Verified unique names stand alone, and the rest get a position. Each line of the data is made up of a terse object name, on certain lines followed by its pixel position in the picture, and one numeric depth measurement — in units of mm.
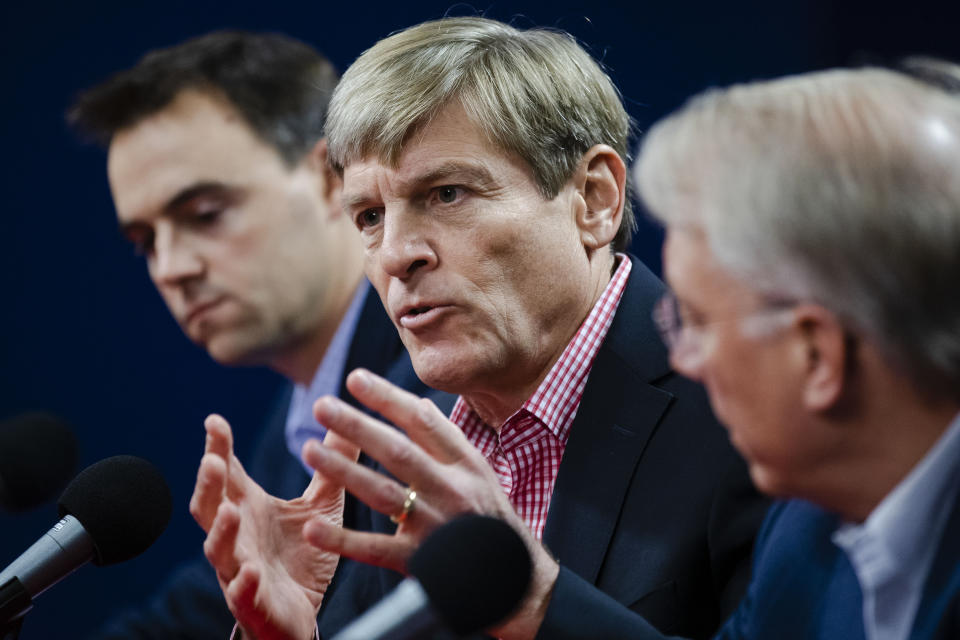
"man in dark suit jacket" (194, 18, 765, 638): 2555
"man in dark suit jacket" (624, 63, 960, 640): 2326
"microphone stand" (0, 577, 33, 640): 2425
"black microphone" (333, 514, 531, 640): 2310
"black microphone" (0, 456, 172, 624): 2434
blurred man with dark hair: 2999
